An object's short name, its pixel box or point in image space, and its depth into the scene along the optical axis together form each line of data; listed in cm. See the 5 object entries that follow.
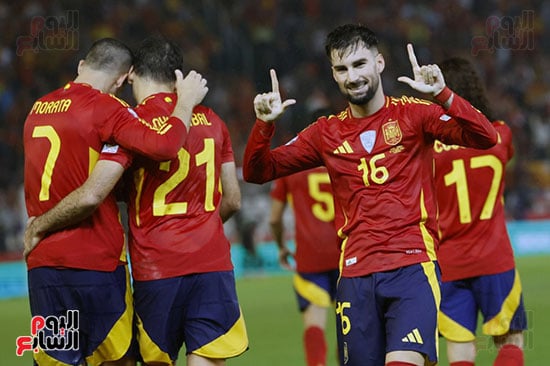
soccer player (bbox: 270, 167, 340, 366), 1577
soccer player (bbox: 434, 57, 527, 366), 1289
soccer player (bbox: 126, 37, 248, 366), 1092
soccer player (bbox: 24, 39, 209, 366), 1070
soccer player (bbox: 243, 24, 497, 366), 1013
